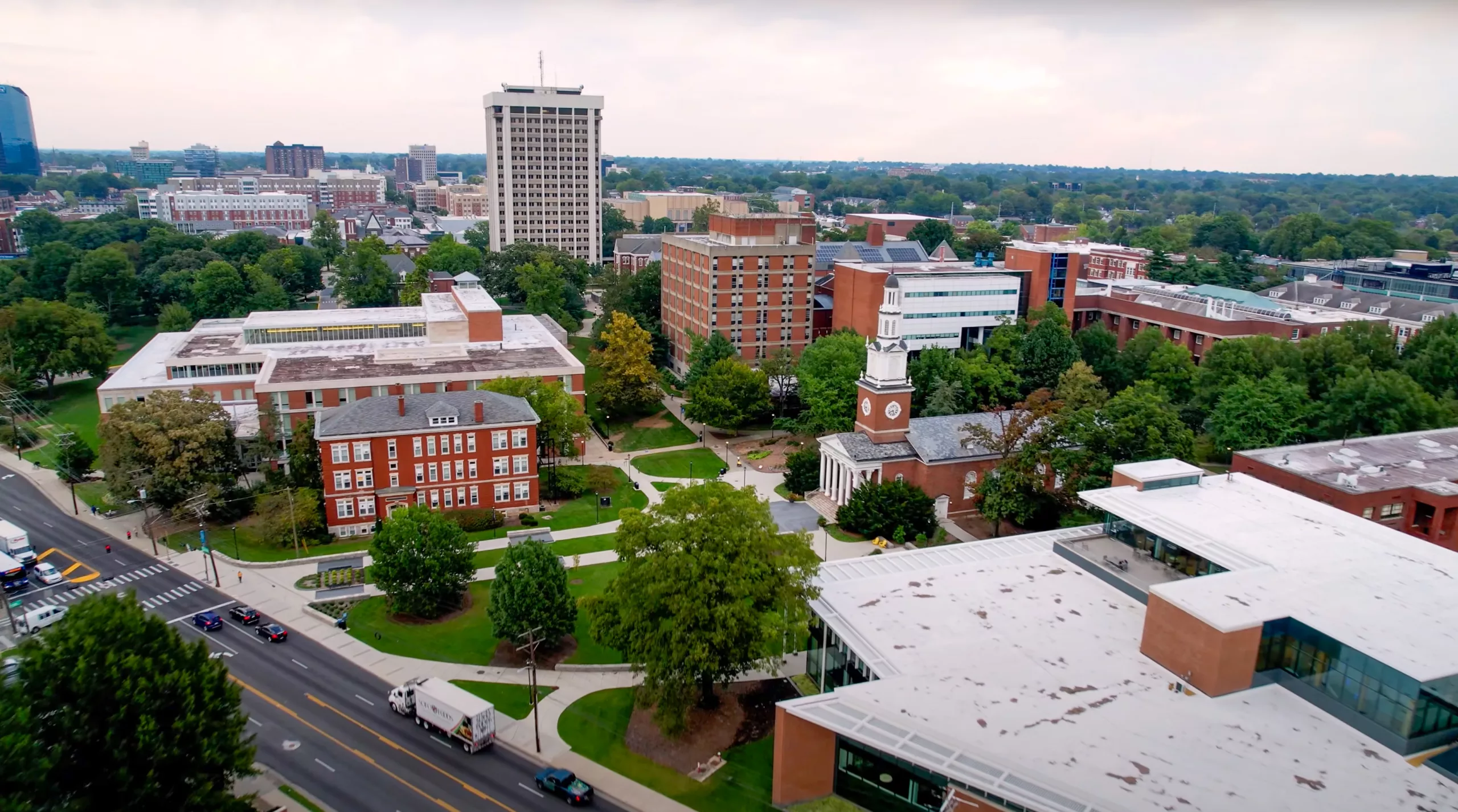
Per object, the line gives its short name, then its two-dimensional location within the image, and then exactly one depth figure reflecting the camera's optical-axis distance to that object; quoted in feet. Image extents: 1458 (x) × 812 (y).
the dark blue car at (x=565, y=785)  120.67
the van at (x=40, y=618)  160.25
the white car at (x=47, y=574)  183.93
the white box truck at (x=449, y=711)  130.31
